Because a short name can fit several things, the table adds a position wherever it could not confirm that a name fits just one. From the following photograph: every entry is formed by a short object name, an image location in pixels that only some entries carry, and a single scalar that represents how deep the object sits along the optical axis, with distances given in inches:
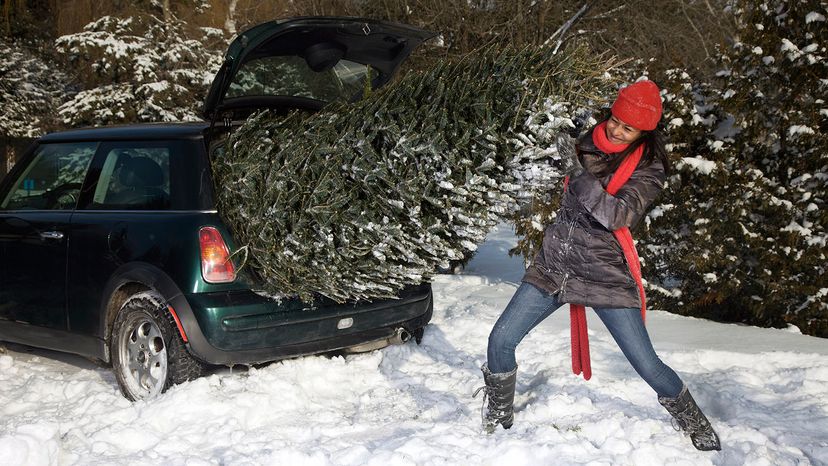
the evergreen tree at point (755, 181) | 247.0
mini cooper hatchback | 162.2
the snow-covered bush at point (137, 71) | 541.0
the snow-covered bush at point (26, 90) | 938.7
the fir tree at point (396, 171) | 137.8
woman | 129.4
